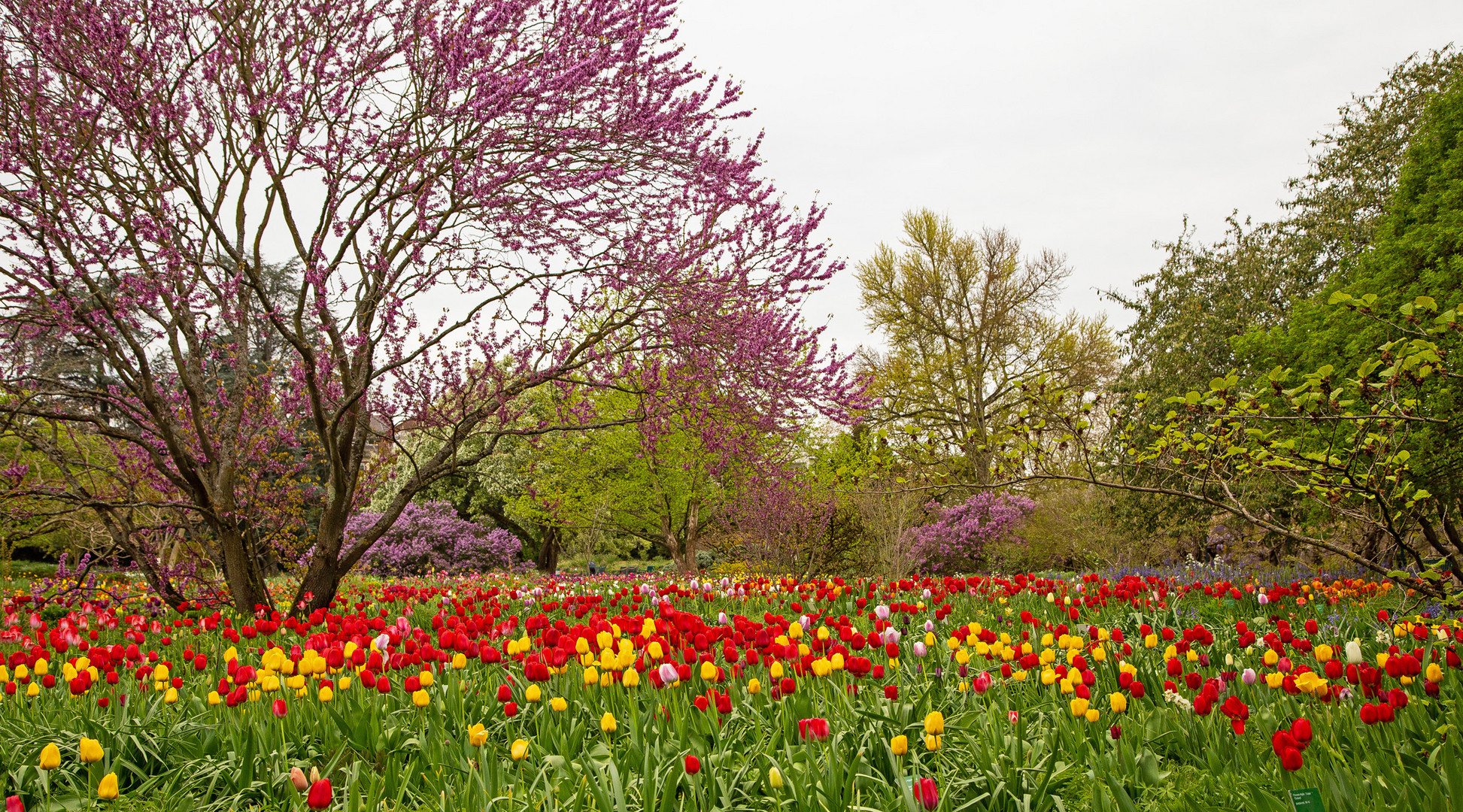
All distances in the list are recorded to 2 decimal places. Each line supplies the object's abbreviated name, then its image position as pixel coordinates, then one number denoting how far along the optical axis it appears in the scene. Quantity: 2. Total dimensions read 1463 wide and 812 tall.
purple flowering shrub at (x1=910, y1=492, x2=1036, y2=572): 15.84
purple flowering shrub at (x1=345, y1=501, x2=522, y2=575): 19.06
